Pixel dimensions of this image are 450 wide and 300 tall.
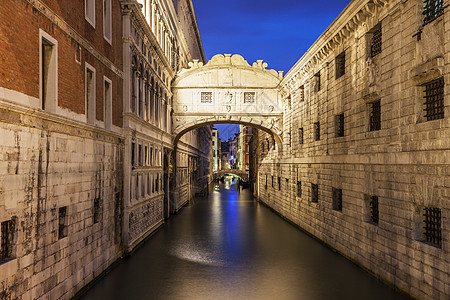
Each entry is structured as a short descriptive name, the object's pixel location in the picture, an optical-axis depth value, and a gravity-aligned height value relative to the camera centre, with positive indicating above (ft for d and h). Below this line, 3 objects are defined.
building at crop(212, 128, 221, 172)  370.71 +17.58
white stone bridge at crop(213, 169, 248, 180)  252.83 -5.82
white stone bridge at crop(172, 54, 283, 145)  95.04 +17.57
